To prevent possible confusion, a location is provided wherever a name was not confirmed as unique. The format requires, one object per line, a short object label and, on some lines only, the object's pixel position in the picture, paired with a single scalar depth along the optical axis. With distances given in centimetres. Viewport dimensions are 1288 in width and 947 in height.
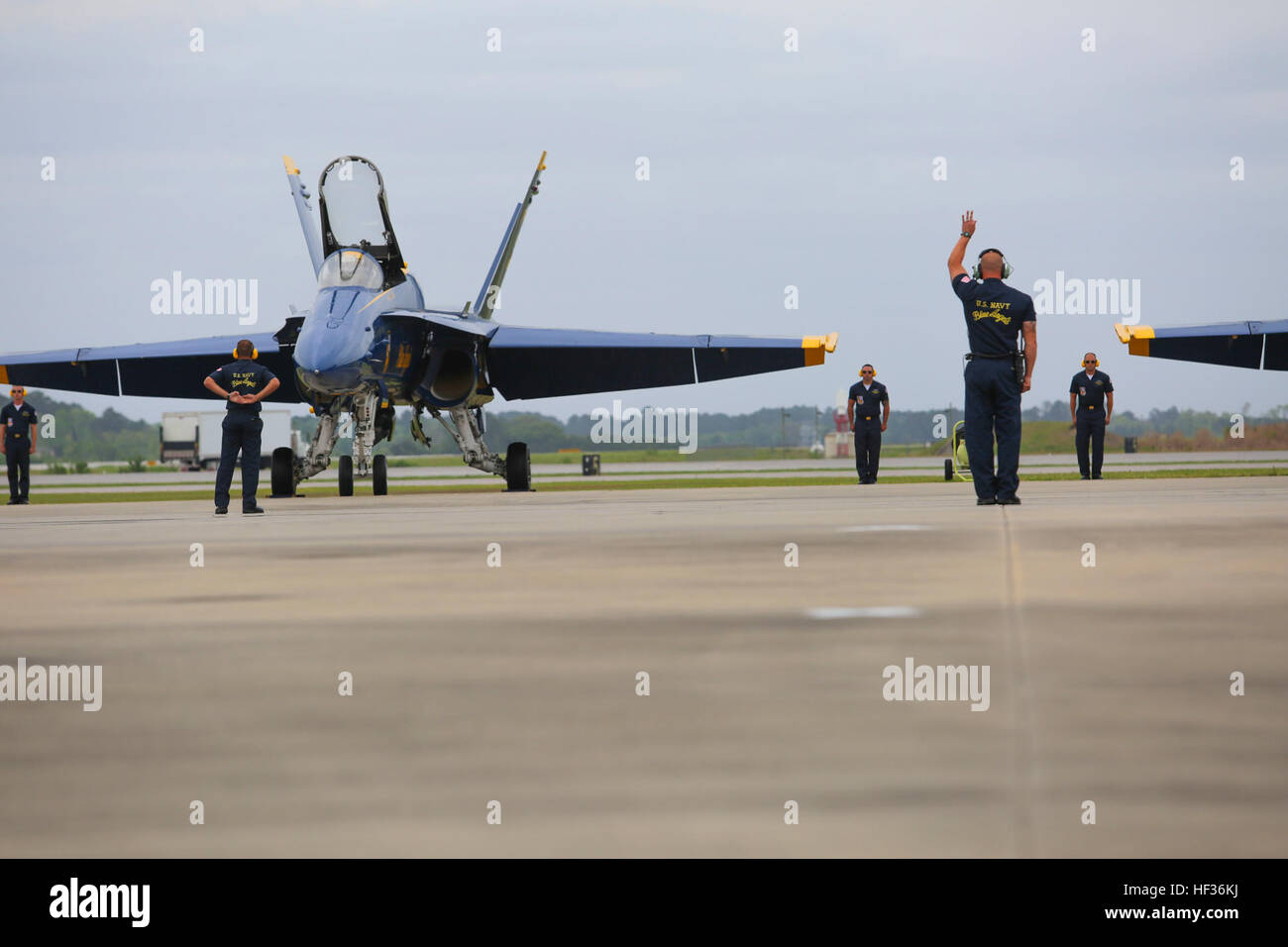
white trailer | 6844
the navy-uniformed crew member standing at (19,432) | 2594
